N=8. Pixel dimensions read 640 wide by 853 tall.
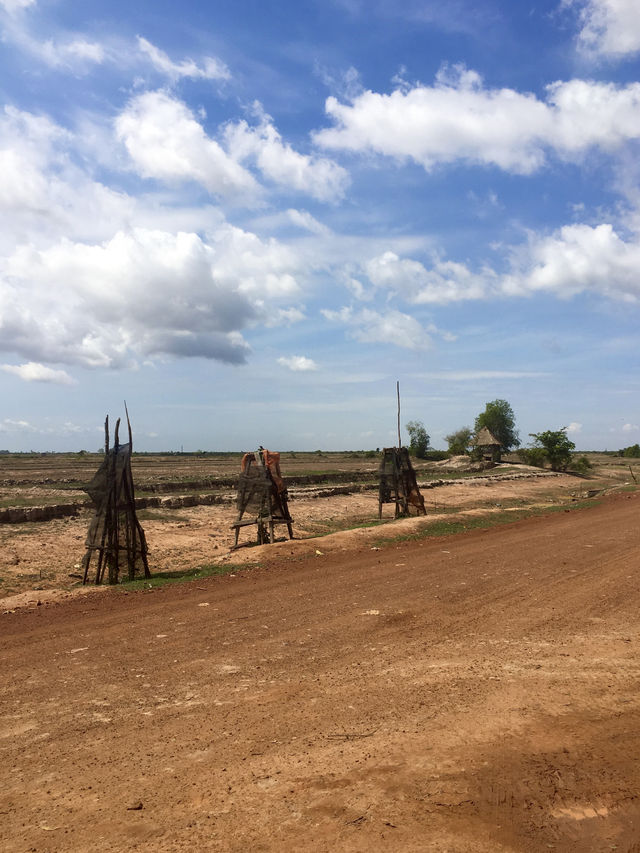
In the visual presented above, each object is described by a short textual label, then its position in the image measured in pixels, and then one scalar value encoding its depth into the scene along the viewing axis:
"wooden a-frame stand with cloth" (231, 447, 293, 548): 18.12
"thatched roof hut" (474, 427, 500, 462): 63.14
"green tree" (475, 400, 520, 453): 77.75
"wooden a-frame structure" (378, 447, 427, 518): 24.55
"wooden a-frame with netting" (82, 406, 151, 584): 13.62
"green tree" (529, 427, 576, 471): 61.19
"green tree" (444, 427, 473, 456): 73.56
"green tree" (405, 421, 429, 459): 79.81
